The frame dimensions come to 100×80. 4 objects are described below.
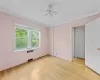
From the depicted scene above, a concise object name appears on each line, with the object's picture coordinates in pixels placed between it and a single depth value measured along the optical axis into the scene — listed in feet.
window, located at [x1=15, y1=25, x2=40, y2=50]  8.50
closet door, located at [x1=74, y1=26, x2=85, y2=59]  11.02
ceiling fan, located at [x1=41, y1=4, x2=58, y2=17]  5.81
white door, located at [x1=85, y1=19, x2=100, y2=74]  6.07
